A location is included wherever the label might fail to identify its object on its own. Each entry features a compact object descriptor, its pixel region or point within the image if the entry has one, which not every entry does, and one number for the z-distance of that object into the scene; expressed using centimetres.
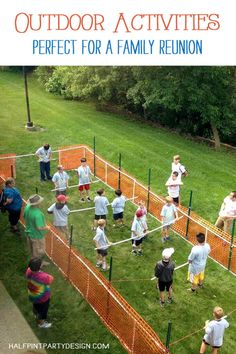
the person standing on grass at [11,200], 1303
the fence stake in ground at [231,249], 1268
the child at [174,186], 1464
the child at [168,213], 1334
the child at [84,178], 1562
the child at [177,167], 1535
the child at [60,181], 1512
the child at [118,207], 1386
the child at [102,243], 1165
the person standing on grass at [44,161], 1698
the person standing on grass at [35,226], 1140
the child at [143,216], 1270
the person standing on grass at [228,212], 1360
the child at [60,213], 1229
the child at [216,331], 913
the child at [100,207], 1371
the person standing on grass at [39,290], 947
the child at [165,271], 1041
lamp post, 2373
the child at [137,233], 1265
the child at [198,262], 1116
